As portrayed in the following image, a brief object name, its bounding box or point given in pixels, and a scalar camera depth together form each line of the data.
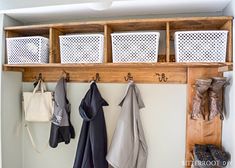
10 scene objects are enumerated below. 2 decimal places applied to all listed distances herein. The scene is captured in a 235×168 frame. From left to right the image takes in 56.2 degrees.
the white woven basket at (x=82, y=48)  1.44
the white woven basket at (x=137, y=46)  1.38
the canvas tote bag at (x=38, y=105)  1.73
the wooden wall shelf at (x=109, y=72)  1.61
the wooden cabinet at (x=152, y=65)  1.37
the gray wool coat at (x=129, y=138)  1.51
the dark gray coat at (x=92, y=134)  1.54
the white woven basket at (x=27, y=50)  1.52
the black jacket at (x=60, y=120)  1.65
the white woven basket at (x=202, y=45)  1.31
